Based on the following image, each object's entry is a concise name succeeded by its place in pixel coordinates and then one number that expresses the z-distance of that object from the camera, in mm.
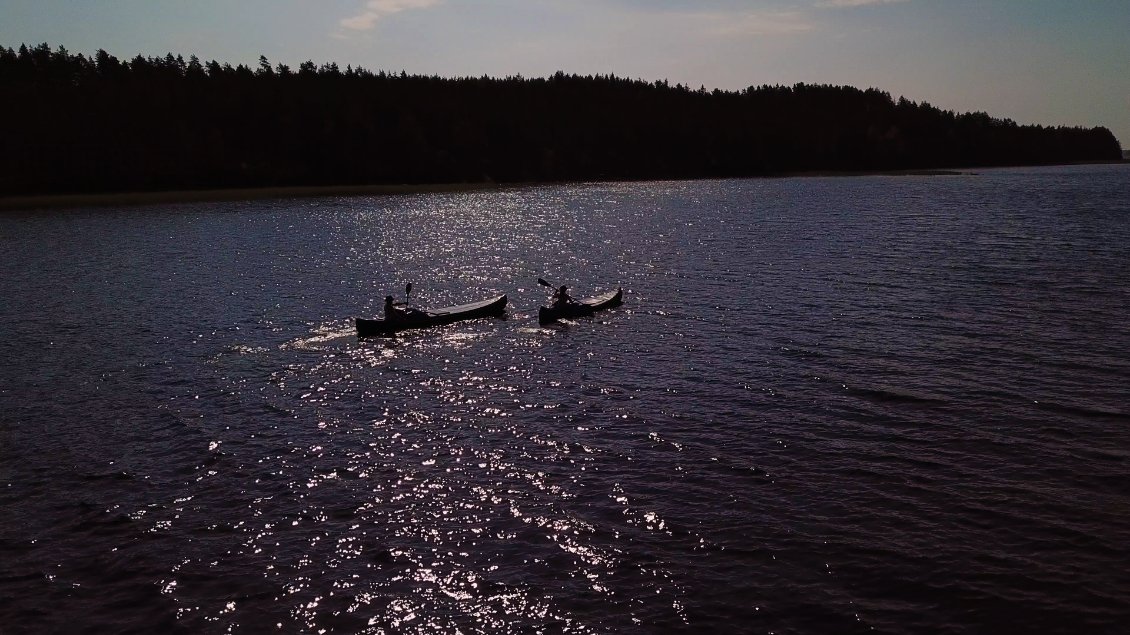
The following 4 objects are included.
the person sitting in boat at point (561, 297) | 38125
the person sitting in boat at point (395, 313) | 35969
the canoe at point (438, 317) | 35531
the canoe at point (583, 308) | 37688
